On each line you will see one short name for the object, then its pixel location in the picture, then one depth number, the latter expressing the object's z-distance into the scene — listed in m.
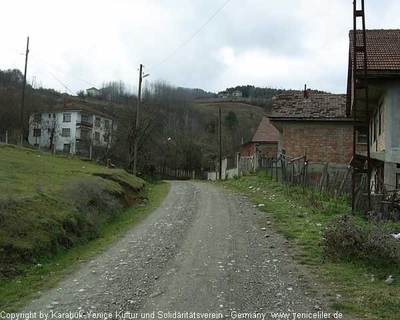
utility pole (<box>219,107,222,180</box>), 51.64
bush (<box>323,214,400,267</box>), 8.00
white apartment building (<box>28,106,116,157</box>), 66.06
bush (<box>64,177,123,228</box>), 13.24
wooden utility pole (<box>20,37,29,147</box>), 45.74
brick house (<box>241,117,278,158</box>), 47.47
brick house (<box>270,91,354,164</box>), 27.17
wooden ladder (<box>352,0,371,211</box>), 12.76
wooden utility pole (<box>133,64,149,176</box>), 38.13
